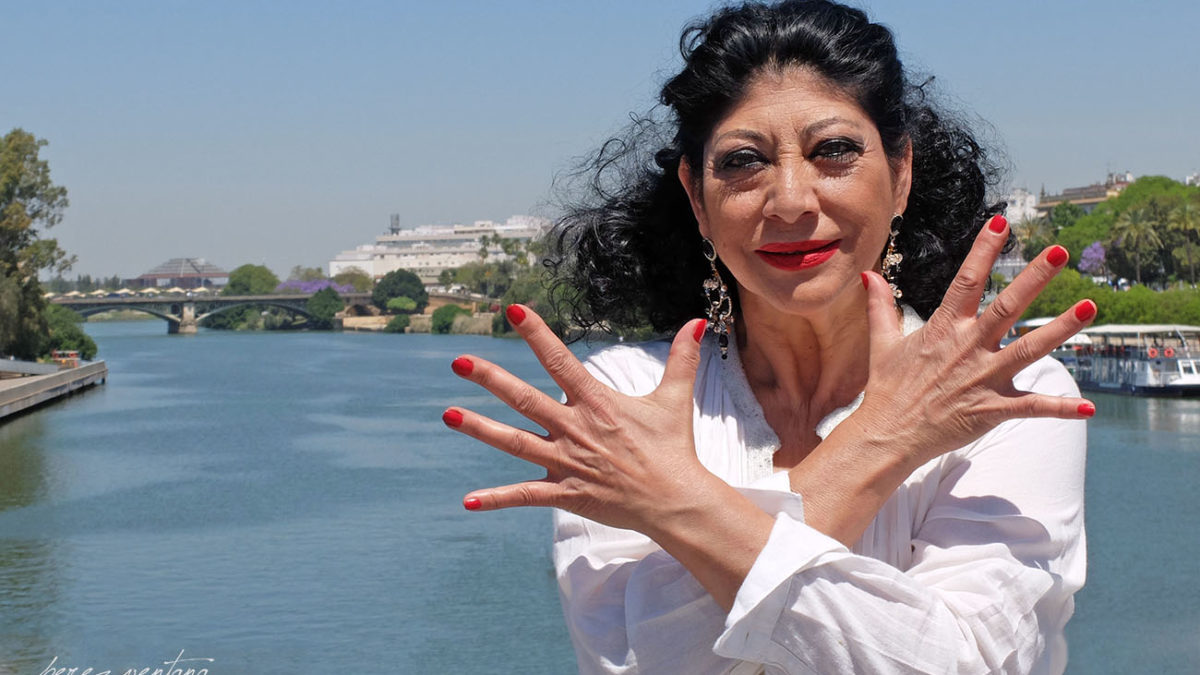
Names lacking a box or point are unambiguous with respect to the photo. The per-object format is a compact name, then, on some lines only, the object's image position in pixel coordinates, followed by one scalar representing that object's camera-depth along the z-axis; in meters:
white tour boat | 28.06
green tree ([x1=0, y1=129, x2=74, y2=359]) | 32.53
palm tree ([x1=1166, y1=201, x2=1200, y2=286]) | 43.47
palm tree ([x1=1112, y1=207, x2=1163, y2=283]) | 45.41
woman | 1.24
